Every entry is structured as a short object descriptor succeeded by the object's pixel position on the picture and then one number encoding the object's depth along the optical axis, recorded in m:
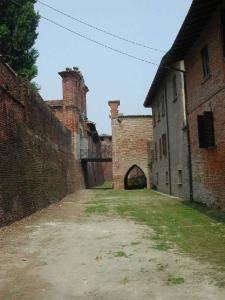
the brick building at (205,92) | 9.35
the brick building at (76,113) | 26.77
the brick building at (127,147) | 25.21
